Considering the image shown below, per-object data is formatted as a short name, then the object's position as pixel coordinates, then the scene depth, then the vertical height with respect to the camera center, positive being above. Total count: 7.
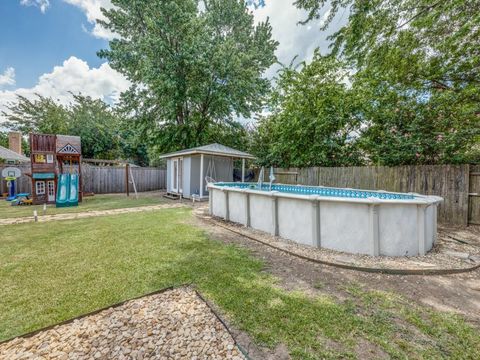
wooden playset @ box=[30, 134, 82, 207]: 9.66 +0.04
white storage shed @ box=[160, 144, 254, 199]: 10.76 +0.43
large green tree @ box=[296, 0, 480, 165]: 5.34 +3.09
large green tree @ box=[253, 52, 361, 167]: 9.35 +2.66
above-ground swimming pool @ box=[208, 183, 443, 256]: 3.78 -0.94
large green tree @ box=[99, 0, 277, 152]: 13.09 +7.21
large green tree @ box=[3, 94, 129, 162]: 18.39 +5.03
